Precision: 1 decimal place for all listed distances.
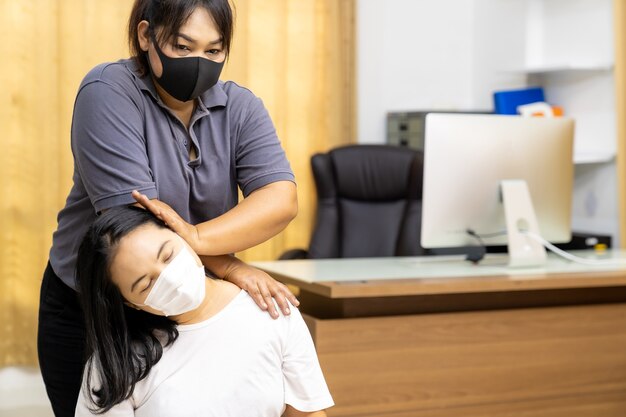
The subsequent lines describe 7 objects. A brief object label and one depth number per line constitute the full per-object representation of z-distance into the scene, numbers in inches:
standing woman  60.7
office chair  156.8
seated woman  56.3
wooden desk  97.4
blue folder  173.0
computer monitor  108.0
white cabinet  164.2
